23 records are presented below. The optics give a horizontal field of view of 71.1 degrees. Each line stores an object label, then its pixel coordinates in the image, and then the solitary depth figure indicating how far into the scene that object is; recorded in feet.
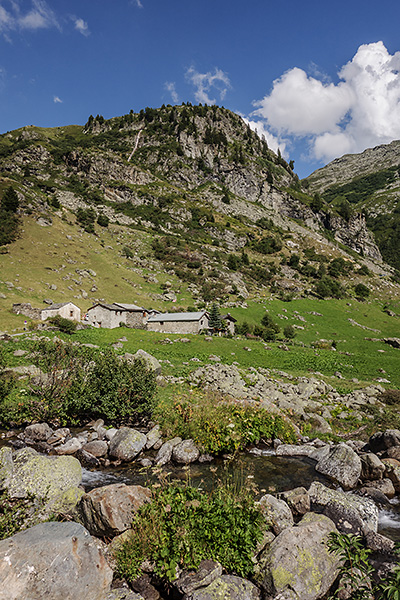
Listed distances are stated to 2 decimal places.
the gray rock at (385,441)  45.32
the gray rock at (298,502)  29.03
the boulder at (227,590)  17.78
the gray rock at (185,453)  40.93
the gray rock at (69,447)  41.42
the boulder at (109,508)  22.82
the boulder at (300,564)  19.22
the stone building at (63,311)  159.22
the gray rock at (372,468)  38.40
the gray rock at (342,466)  37.91
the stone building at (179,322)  184.96
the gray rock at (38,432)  44.45
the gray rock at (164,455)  40.37
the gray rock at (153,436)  44.49
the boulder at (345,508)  26.23
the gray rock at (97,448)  41.47
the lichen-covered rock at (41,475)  26.78
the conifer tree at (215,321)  196.95
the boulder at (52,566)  15.83
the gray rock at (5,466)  26.92
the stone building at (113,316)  187.62
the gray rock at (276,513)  24.64
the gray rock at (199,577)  18.66
